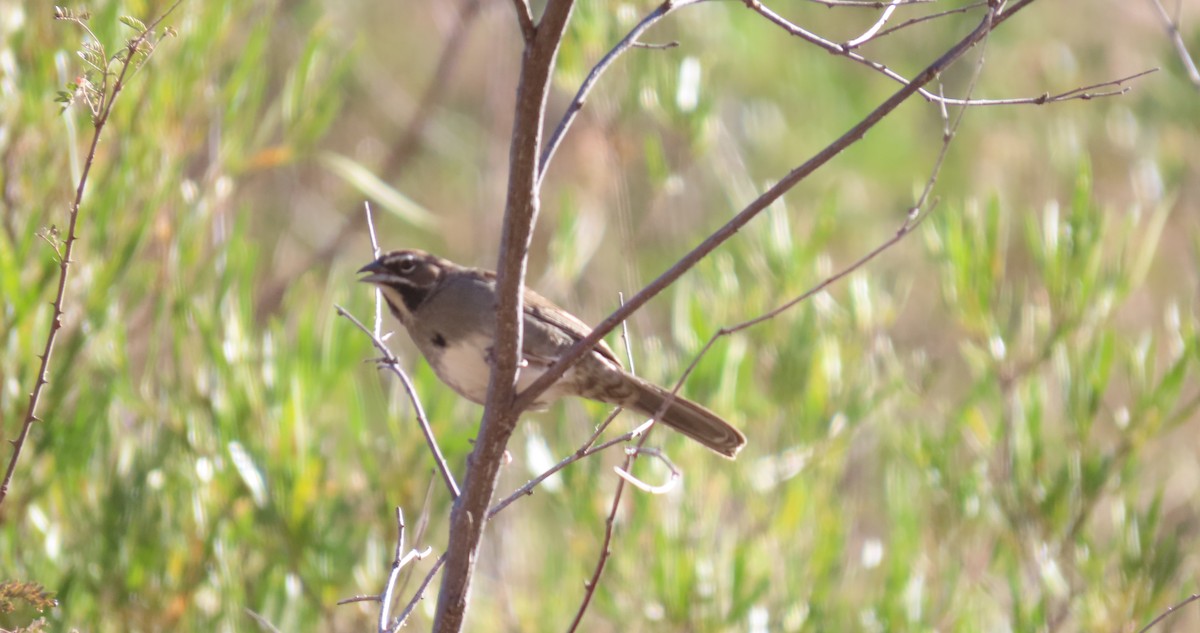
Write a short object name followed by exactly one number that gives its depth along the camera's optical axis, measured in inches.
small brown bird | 335.6
